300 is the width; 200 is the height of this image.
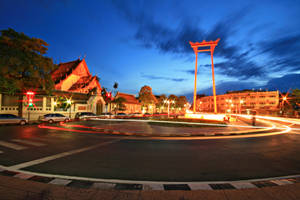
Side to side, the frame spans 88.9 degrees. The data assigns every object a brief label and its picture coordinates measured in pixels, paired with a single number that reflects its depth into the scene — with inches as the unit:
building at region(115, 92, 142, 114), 2270.4
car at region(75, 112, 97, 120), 1191.1
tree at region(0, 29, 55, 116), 718.5
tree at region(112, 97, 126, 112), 1758.4
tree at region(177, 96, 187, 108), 3423.0
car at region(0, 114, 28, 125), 698.8
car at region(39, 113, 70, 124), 879.1
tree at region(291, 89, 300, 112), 1931.2
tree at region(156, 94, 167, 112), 2871.6
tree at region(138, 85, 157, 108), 2052.2
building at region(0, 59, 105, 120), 976.9
